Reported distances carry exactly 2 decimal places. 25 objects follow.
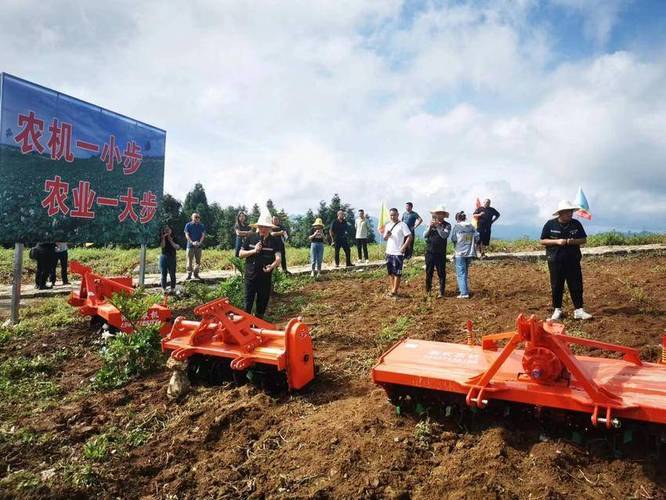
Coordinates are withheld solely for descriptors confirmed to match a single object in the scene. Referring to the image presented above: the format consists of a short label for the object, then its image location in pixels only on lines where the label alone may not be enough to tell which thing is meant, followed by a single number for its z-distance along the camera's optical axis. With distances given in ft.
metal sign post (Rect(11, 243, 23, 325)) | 24.66
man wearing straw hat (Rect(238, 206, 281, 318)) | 19.70
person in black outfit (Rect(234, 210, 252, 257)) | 33.87
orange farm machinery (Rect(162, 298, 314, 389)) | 13.76
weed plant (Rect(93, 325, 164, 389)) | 16.97
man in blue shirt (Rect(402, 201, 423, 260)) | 38.40
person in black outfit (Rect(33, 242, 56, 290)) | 32.20
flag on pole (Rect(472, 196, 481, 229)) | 37.73
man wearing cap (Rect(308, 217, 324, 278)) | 37.06
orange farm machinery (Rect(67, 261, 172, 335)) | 20.33
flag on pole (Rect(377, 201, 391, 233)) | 38.92
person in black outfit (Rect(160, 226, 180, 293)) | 30.83
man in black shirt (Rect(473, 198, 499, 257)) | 37.70
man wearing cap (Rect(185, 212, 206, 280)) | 36.32
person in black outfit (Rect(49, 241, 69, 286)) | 35.14
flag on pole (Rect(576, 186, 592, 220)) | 26.03
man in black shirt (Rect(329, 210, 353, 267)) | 39.86
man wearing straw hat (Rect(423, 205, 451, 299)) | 26.50
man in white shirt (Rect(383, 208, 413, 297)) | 26.84
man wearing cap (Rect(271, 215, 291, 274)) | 27.85
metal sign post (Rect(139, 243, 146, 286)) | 32.50
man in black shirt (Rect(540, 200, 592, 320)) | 19.56
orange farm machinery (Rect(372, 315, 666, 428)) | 9.14
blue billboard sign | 23.68
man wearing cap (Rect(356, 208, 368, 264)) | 43.98
